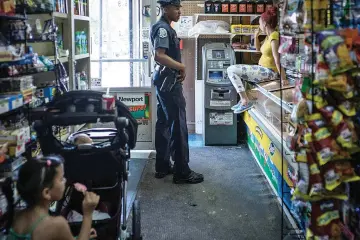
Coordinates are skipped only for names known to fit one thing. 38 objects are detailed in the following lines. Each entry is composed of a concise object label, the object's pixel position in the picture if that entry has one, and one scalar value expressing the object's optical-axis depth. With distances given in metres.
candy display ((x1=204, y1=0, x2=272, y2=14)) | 6.66
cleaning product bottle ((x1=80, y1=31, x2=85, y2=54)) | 4.86
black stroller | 2.42
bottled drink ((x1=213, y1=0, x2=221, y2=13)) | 6.72
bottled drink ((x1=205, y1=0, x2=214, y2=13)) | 6.73
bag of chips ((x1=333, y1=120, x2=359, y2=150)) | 2.25
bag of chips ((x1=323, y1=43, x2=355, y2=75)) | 2.17
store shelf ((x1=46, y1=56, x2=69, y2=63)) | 3.74
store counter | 3.68
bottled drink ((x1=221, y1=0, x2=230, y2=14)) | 6.68
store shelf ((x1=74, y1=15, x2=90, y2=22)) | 4.56
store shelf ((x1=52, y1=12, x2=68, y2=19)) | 3.84
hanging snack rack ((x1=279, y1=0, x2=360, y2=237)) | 2.21
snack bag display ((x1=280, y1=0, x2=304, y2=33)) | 2.42
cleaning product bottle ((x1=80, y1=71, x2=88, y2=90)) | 4.82
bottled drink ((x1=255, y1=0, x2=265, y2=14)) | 6.66
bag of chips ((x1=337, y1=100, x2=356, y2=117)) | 2.26
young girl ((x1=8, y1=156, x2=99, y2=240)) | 2.00
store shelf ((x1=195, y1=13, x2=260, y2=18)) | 6.67
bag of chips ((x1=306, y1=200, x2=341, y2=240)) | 2.39
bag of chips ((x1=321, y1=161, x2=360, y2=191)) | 2.32
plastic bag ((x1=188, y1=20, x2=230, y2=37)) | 6.74
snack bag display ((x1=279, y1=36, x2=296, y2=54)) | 2.61
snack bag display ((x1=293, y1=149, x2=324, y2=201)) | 2.32
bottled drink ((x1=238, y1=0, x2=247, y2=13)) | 6.67
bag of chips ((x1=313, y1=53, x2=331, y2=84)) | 2.21
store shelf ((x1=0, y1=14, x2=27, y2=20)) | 2.66
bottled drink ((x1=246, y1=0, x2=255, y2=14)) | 6.66
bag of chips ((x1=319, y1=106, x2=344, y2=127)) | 2.26
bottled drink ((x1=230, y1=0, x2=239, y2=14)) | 6.66
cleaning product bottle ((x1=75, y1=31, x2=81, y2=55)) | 4.70
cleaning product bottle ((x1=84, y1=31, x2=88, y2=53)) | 5.05
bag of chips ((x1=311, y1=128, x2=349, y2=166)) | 2.27
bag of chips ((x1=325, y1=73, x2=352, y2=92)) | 2.19
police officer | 4.60
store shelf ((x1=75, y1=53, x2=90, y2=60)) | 4.62
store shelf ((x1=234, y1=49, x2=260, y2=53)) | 6.67
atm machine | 6.53
